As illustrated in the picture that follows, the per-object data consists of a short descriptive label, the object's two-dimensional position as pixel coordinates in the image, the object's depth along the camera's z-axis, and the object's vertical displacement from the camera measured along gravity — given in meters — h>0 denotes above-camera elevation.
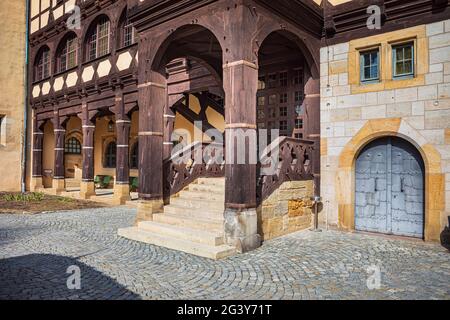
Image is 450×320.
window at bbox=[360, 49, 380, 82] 7.19 +2.15
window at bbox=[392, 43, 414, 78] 6.78 +2.15
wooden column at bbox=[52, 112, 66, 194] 15.12 +0.29
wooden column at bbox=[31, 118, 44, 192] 16.41 +0.40
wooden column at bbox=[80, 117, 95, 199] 13.47 +0.19
